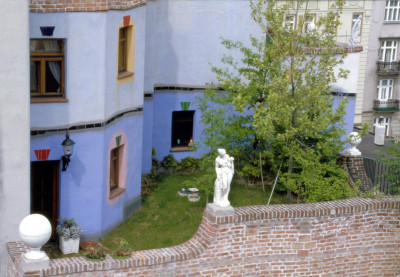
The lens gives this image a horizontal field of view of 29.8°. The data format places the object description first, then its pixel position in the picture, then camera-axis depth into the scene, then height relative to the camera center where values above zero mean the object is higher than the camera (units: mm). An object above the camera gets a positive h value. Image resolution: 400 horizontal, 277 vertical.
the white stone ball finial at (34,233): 14141 -4110
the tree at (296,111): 20234 -2333
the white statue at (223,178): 15843 -3266
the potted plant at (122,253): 15234 -4731
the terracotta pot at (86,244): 20006 -6085
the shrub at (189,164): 27234 -5182
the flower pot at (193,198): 23891 -5601
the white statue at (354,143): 22306 -3509
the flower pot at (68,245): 19516 -5956
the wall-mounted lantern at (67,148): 19359 -3421
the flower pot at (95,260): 15054 -4835
